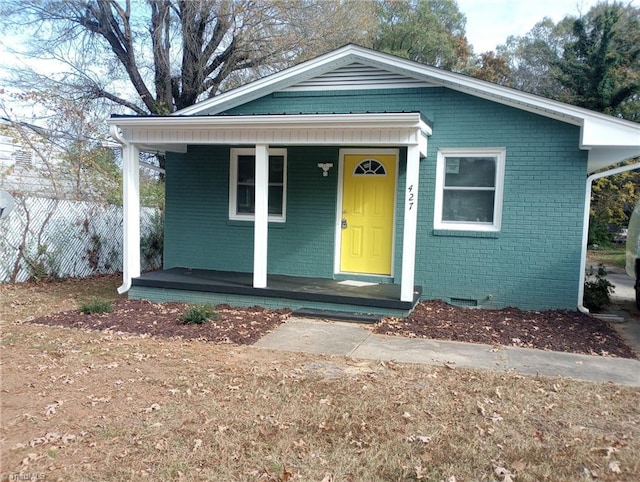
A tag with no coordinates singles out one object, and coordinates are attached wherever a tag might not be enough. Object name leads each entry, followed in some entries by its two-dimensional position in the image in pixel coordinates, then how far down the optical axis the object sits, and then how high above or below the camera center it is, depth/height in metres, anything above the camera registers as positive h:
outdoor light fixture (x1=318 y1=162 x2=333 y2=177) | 8.93 +0.76
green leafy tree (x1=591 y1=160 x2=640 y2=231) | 20.86 +0.92
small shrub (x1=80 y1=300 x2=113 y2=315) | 7.29 -1.63
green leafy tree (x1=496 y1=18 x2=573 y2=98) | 29.97 +10.68
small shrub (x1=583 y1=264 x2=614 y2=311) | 8.24 -1.36
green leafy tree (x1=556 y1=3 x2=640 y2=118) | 22.31 +7.31
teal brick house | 7.52 +0.38
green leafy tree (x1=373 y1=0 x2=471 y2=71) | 25.06 +9.78
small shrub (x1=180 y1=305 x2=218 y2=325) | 6.80 -1.58
